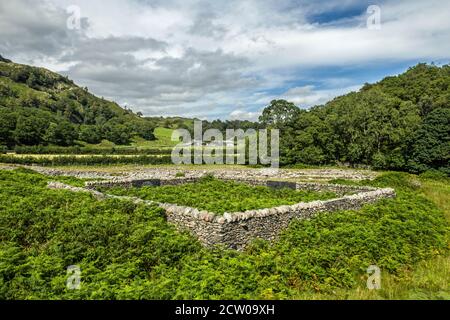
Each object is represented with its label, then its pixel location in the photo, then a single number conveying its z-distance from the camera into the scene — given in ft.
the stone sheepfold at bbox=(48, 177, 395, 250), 38.19
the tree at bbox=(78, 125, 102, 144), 344.69
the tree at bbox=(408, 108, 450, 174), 159.94
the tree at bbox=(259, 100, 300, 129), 240.73
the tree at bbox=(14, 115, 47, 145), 281.54
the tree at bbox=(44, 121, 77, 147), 298.56
